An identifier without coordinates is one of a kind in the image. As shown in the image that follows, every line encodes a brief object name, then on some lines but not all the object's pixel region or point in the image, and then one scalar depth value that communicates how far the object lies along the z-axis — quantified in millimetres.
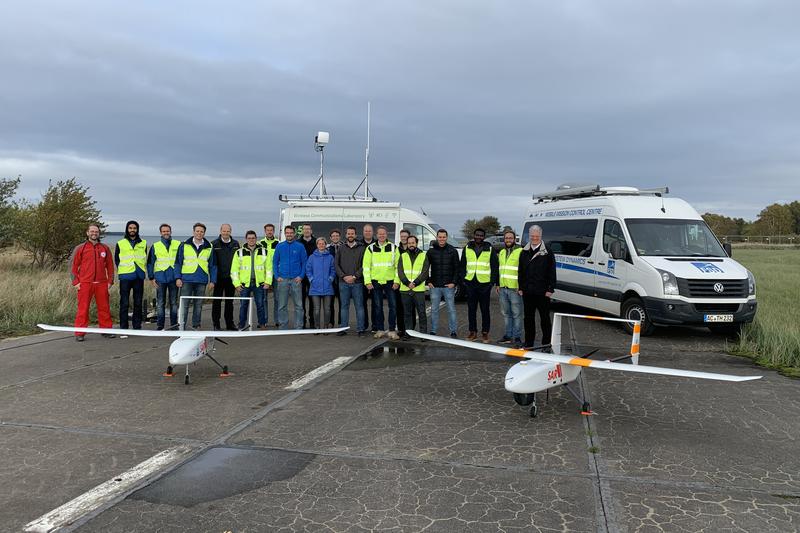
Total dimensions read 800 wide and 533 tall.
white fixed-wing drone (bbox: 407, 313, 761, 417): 4800
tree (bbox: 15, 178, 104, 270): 18609
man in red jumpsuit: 8742
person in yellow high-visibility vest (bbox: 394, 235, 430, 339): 8680
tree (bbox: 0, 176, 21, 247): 17812
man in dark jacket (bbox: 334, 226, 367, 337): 9094
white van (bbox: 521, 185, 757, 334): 8633
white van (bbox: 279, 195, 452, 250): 12438
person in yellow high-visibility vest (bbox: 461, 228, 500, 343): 8586
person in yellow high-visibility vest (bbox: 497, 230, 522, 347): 8352
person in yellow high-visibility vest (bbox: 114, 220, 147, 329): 9172
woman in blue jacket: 9203
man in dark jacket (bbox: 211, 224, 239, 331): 9680
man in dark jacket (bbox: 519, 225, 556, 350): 7953
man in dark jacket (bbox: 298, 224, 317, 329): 9883
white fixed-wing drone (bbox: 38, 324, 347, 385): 5934
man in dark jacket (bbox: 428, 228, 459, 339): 8695
